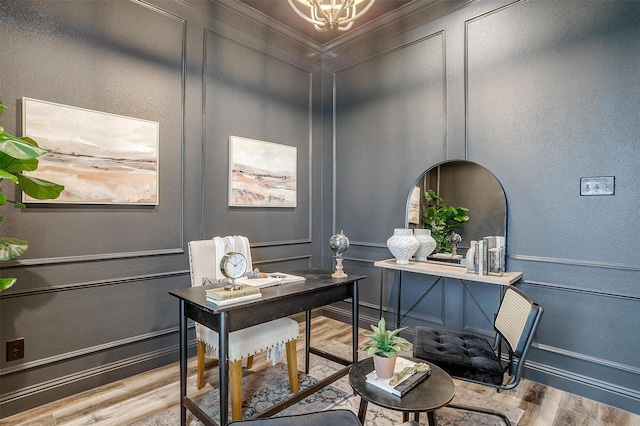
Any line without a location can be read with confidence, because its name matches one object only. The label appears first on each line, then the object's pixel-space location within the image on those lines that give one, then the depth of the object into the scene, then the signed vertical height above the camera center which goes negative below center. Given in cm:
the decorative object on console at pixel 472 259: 262 -37
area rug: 206 -128
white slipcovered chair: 197 -80
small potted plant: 150 -62
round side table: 134 -78
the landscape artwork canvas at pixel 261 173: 328 +41
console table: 245 -48
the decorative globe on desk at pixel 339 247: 239 -25
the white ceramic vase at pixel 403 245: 301 -29
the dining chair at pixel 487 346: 173 -83
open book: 211 -45
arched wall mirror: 279 +16
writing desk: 168 -57
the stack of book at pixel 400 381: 143 -75
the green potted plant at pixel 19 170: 146 +20
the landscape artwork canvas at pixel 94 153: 219 +43
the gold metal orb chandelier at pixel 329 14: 202 +124
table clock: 181 -30
